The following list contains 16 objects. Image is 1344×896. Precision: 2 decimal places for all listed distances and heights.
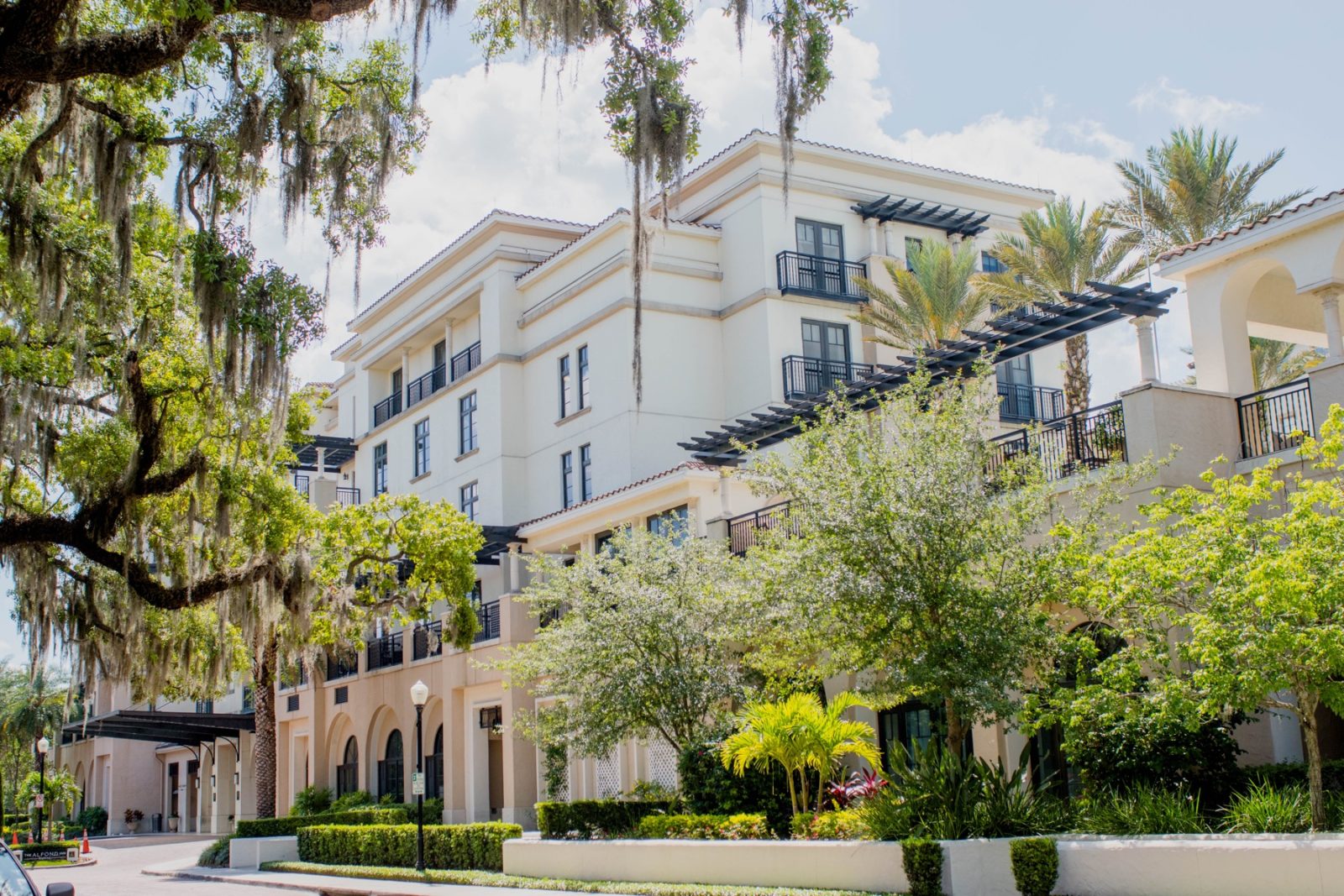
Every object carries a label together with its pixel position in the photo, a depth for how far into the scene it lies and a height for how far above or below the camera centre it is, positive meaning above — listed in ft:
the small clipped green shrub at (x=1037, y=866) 50.42 -5.23
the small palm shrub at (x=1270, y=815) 47.14 -3.64
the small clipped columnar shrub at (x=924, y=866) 53.57 -5.38
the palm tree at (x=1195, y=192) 105.50 +36.49
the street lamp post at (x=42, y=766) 147.57 -0.76
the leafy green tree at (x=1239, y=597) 42.80 +3.26
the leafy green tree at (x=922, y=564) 57.41 +6.08
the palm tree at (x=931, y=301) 116.67 +32.64
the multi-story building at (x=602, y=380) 113.09 +29.54
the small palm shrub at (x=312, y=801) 141.59 -5.30
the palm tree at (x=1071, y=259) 106.32 +32.39
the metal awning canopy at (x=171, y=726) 167.32 +3.15
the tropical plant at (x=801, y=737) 66.95 -0.65
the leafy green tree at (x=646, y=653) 77.25 +4.06
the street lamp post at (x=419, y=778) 87.20 -2.21
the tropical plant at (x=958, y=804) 55.01 -3.36
